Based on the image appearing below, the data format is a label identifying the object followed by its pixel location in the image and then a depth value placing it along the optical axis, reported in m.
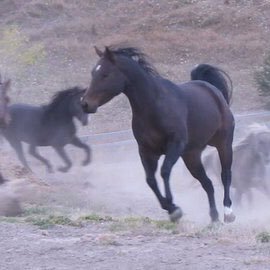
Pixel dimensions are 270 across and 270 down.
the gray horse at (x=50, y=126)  19.59
